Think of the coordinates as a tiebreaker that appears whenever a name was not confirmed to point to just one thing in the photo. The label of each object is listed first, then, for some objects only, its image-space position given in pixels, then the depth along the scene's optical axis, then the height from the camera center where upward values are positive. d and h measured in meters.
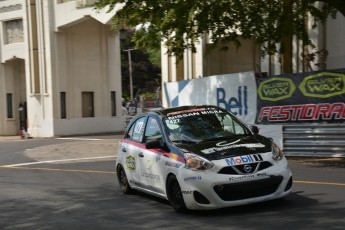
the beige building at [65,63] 30.53 +1.99
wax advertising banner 13.31 -0.19
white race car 7.05 -0.96
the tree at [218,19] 12.84 +1.90
